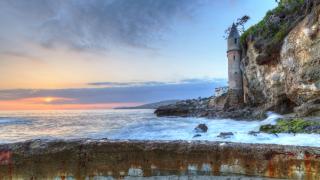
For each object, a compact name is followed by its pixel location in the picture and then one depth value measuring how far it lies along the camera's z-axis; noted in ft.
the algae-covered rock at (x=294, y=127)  37.69
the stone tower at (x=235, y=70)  99.98
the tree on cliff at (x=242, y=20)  121.61
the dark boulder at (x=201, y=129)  47.19
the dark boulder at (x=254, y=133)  38.08
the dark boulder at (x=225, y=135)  38.51
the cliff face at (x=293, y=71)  53.02
